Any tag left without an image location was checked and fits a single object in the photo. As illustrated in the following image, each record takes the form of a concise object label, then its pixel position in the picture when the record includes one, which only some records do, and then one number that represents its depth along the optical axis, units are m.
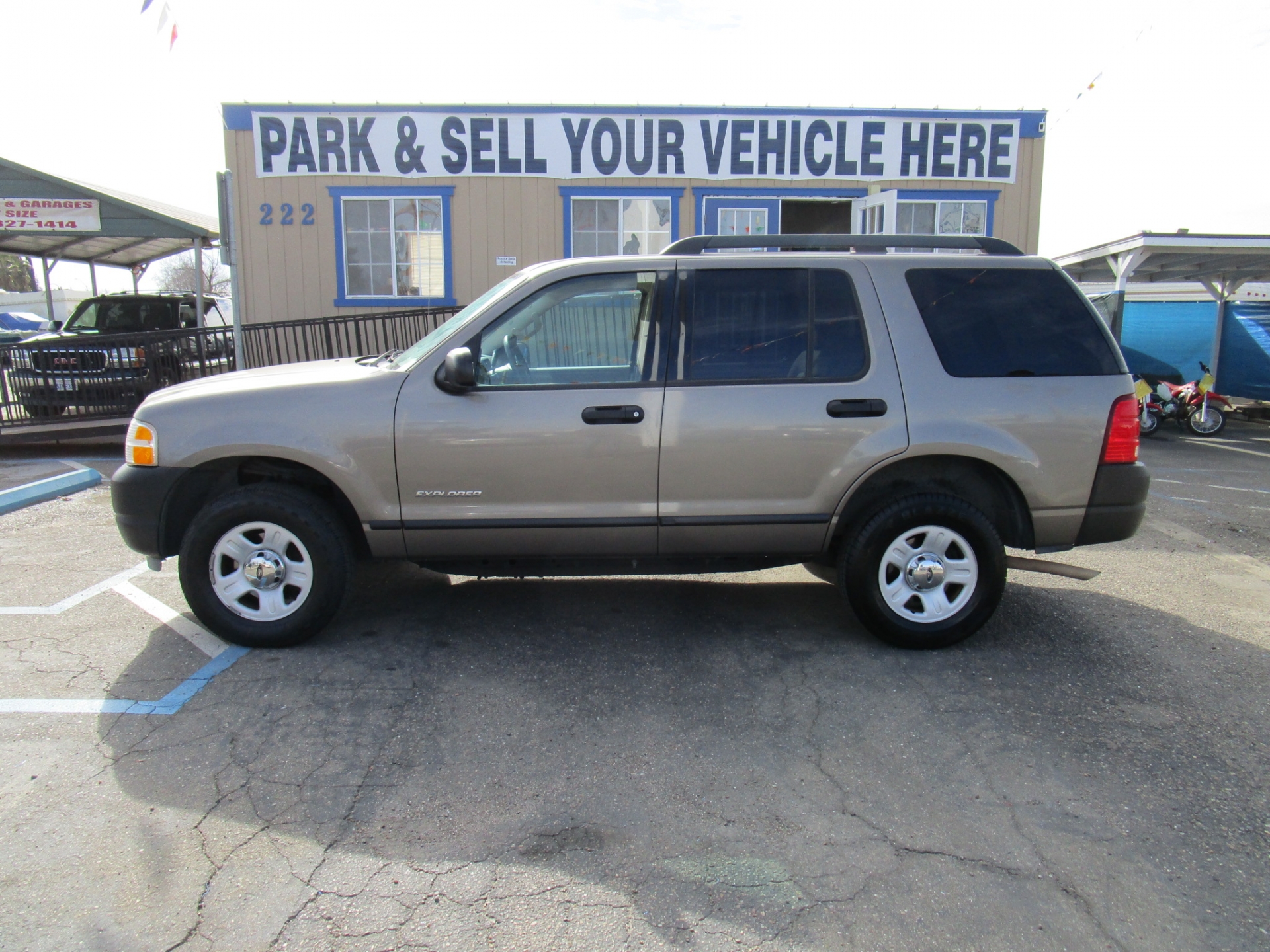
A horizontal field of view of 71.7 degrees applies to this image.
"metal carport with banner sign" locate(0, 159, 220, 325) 13.05
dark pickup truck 10.63
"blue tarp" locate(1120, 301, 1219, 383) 17.25
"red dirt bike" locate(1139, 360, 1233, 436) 13.43
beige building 12.34
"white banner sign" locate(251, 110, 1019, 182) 12.31
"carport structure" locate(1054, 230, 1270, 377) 12.62
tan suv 4.08
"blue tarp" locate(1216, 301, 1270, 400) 16.14
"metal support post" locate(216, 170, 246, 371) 8.79
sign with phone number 13.16
